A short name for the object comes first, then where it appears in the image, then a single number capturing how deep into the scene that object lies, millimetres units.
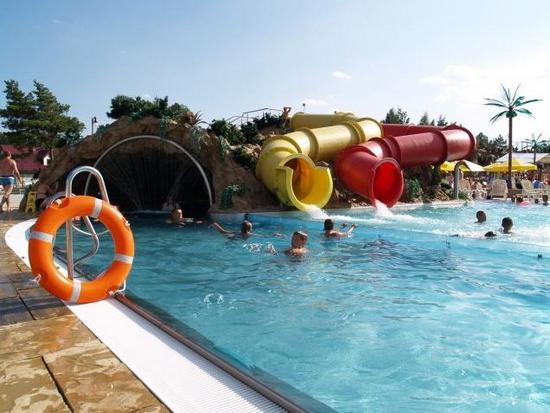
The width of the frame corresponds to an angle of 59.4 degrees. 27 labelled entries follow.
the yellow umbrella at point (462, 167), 24744
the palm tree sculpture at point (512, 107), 30797
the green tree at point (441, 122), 56306
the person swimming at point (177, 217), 12461
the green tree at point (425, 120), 56806
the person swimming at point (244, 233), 9648
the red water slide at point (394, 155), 13875
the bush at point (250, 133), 16953
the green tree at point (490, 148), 49031
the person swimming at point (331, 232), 9469
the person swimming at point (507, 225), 9242
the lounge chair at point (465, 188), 21669
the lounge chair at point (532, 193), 21250
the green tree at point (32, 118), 31656
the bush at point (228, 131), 15242
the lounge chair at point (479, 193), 23234
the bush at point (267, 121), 18297
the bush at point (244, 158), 15188
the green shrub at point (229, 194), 14180
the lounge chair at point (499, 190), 22102
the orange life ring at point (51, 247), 4008
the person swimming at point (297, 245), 7742
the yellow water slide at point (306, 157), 13516
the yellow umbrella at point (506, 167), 27738
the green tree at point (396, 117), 49934
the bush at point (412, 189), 18172
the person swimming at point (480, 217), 11438
